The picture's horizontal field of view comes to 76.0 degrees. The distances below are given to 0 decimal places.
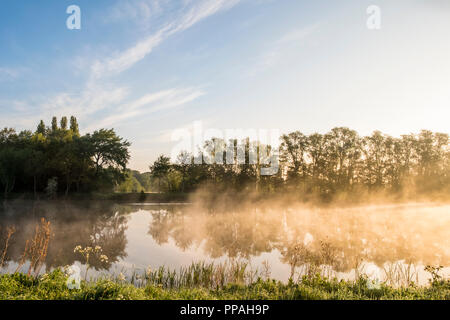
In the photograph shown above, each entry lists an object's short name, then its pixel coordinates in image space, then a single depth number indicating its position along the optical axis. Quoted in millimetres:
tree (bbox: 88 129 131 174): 45250
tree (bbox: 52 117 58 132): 76719
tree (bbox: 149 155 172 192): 51188
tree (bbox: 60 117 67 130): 76281
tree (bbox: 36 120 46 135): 68438
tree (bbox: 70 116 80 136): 72625
